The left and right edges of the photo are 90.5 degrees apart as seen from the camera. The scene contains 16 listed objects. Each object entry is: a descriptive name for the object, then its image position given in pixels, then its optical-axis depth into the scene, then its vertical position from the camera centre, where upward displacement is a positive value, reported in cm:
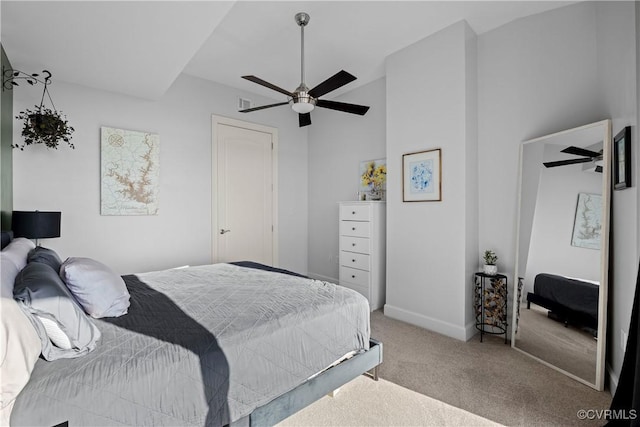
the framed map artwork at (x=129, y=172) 323 +41
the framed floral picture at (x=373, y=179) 396 +40
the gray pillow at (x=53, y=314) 121 -41
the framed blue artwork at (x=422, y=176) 311 +35
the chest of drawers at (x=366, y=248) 369 -45
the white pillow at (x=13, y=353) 99 -47
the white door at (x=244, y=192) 407 +25
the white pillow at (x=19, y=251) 159 -23
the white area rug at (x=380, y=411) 180 -120
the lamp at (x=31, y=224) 241 -11
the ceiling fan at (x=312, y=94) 237 +93
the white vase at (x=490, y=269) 290 -54
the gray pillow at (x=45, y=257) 177 -27
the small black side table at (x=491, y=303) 288 -86
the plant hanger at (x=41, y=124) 268 +74
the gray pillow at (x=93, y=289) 160 -41
